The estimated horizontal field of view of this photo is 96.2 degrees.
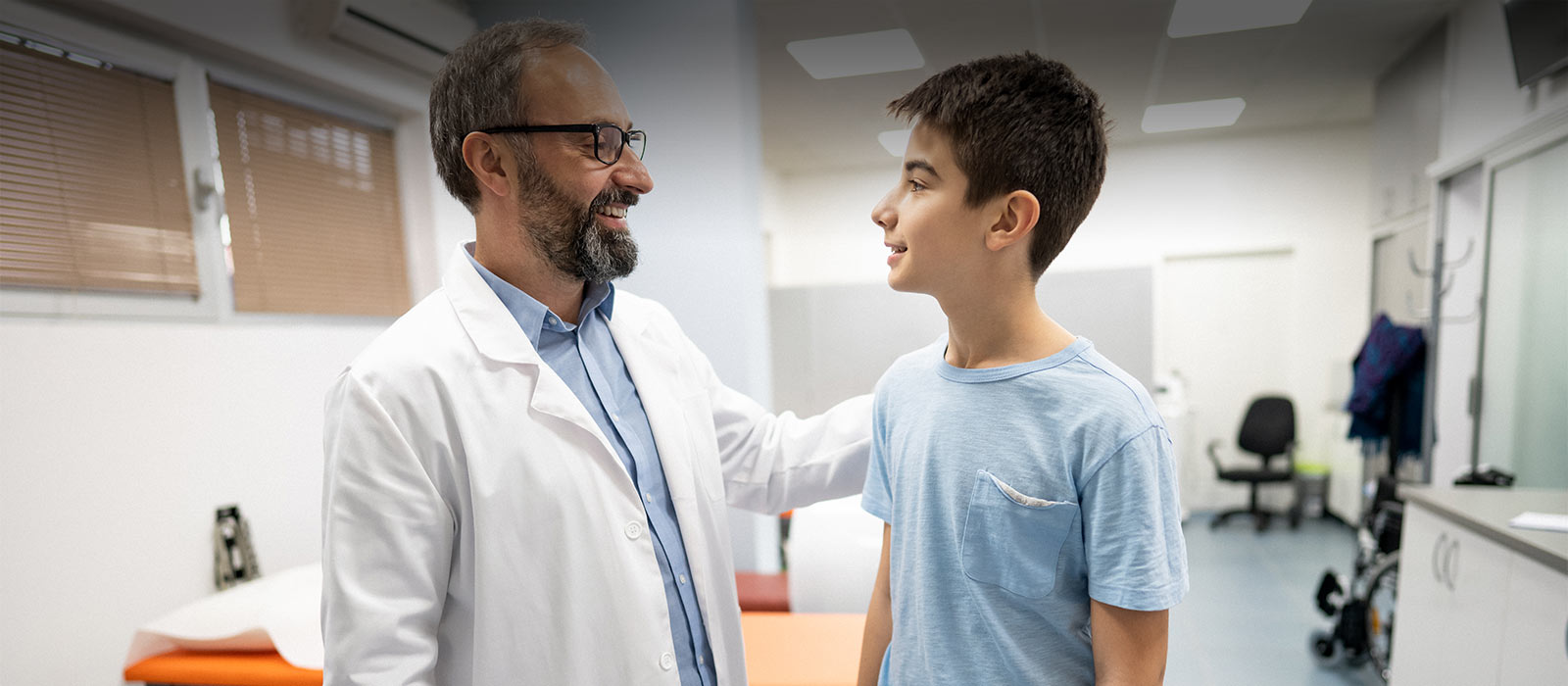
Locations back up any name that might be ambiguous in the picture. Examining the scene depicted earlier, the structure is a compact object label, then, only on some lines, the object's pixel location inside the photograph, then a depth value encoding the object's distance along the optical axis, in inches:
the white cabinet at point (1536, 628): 53.2
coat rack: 112.9
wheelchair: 102.3
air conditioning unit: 85.1
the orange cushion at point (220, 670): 60.7
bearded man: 34.8
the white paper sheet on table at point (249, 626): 62.9
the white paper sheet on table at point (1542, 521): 59.3
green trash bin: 186.2
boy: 29.4
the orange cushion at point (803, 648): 54.9
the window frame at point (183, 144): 64.5
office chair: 184.1
